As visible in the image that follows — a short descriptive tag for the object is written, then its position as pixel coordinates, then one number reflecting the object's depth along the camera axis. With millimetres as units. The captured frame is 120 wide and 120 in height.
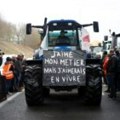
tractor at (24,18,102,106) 7021
